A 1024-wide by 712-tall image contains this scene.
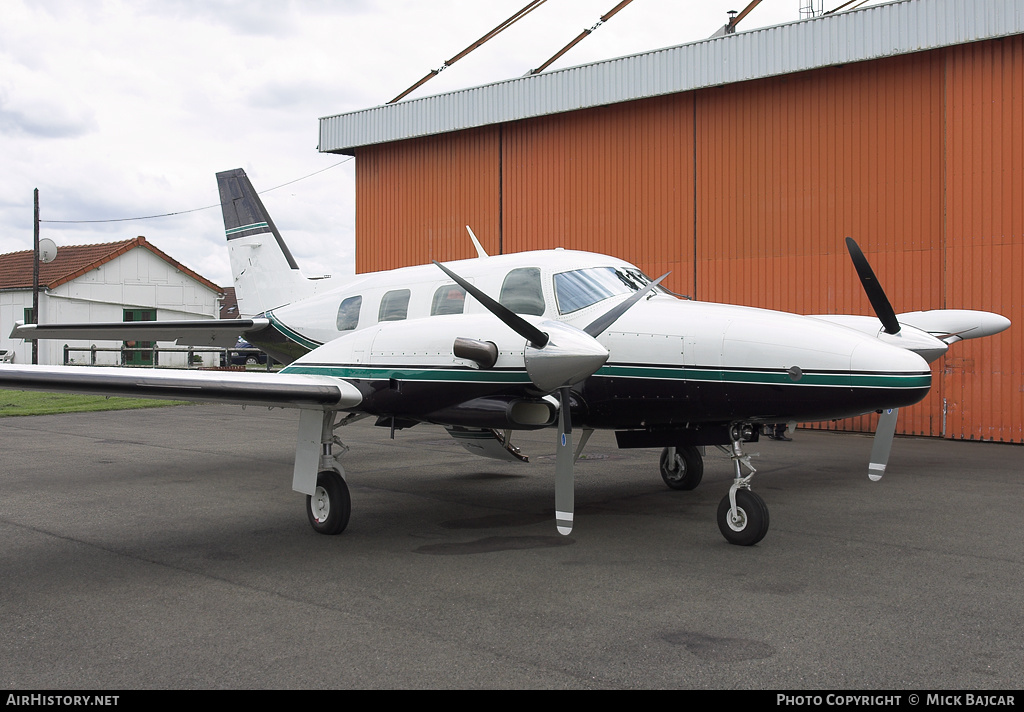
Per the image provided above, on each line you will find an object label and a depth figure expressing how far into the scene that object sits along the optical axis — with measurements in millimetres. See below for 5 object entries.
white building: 35688
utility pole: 28062
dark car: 32962
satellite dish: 29156
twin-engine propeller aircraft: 6336
